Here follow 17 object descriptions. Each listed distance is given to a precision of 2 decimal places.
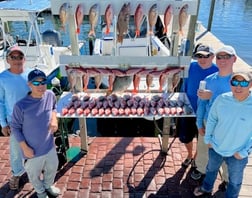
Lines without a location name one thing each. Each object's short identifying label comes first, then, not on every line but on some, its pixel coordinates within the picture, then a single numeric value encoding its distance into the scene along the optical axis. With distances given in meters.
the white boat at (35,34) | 5.74
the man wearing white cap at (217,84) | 2.12
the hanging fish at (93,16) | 2.37
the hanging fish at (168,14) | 2.41
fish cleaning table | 2.54
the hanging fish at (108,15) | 2.39
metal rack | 2.40
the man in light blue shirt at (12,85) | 2.28
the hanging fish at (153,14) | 2.38
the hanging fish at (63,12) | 2.38
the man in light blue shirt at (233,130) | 1.92
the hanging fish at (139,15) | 2.38
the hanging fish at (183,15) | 2.42
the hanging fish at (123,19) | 2.38
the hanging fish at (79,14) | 2.38
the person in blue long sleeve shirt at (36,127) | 2.06
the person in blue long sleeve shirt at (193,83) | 2.45
